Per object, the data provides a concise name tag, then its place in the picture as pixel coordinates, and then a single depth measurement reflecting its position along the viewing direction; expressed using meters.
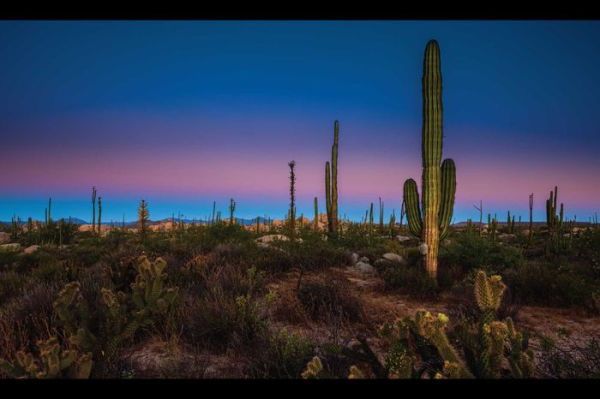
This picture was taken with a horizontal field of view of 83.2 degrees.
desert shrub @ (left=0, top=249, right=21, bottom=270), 9.94
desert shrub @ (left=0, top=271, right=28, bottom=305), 6.18
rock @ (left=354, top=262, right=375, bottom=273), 9.87
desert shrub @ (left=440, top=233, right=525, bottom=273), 8.60
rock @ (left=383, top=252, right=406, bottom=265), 10.36
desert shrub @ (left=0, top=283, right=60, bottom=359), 3.69
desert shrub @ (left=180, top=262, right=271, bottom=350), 4.09
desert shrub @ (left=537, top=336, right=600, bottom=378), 2.96
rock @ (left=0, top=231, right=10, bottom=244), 23.23
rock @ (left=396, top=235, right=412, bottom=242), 19.80
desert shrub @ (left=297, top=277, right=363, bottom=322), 5.13
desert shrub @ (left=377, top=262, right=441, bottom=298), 7.09
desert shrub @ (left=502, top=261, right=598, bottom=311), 6.39
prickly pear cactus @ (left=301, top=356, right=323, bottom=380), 2.20
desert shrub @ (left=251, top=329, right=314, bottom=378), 3.29
